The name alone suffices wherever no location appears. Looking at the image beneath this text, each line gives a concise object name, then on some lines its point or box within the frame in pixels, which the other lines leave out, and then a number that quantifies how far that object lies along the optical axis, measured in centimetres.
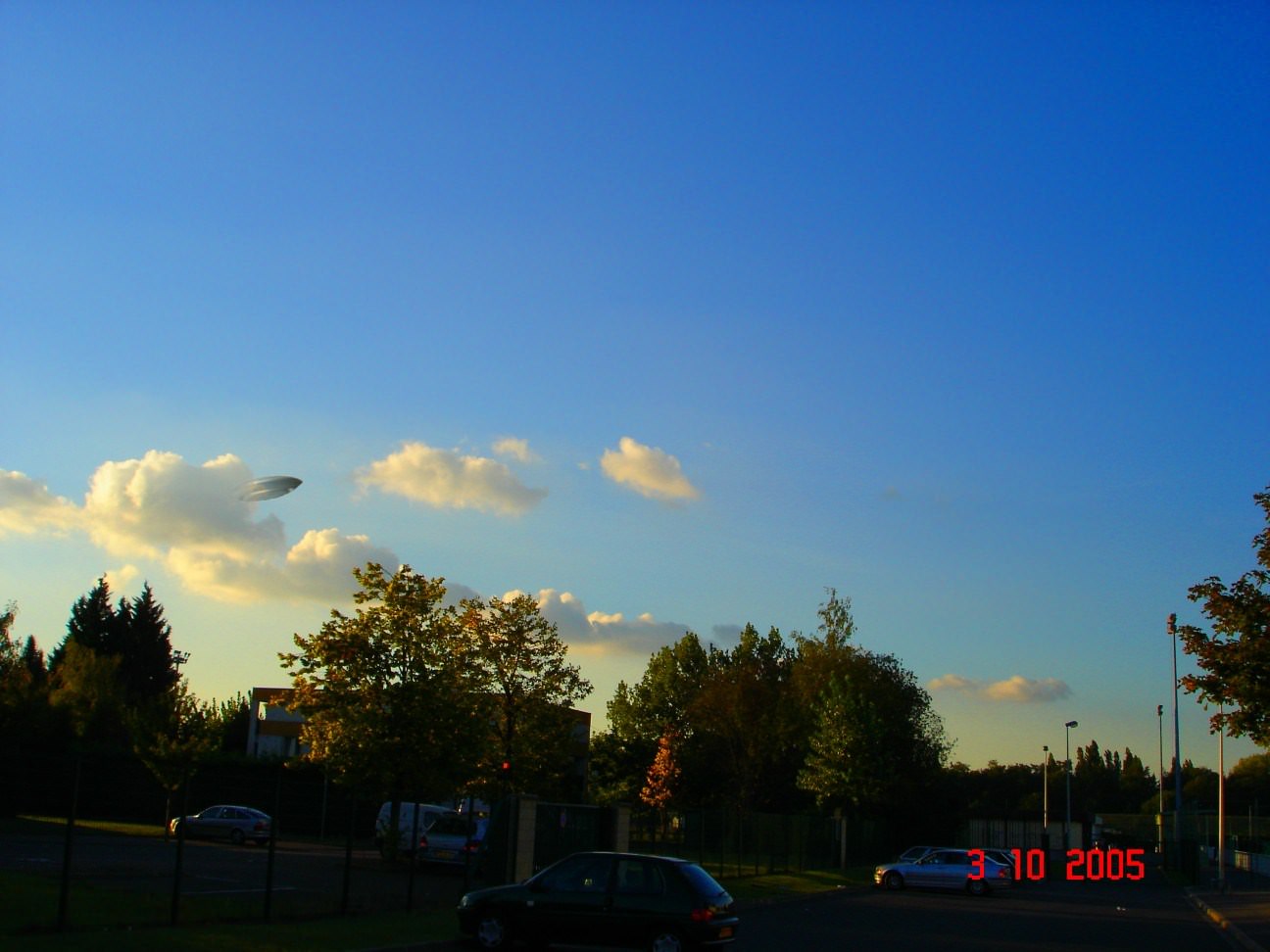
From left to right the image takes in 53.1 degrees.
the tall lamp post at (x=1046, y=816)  6868
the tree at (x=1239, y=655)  2183
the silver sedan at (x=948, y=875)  4150
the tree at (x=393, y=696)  3069
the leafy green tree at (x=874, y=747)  6016
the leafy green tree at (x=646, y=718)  8919
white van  3566
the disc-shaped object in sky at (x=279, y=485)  2345
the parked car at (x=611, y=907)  1766
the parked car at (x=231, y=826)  4300
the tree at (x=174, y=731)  4000
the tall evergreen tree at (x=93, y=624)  8500
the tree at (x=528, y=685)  4534
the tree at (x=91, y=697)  5794
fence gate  2620
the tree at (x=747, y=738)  7688
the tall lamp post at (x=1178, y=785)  5384
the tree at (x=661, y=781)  8162
